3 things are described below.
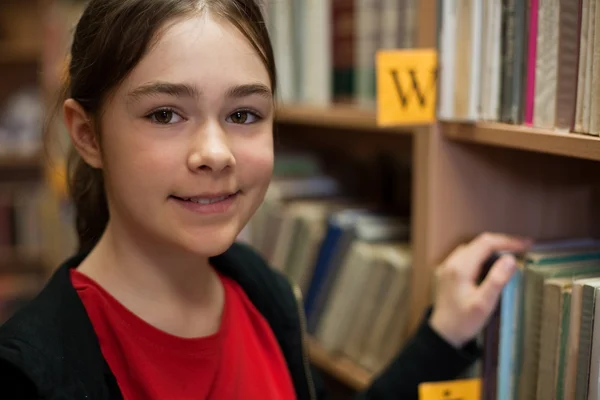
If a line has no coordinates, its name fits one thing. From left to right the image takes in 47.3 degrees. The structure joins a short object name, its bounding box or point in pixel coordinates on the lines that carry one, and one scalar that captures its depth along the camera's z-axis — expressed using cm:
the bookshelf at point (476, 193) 110
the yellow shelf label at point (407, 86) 109
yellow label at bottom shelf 105
